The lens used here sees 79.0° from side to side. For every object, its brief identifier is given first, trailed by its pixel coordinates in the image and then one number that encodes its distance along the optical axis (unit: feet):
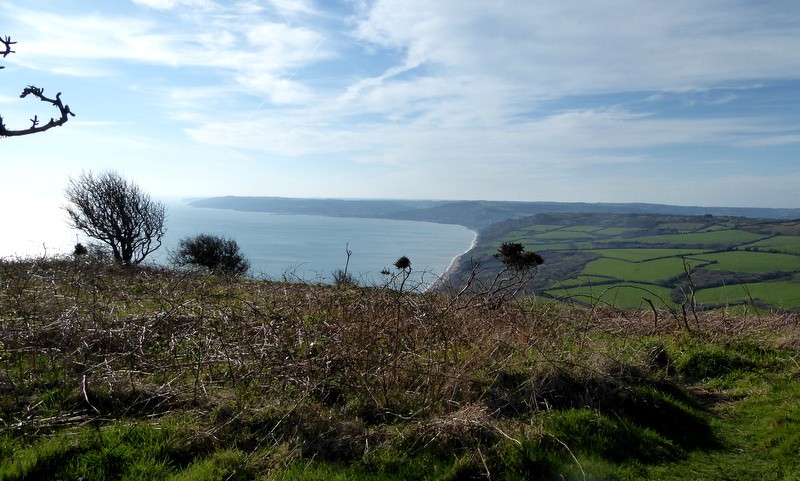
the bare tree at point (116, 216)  104.37
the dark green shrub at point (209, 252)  114.08
